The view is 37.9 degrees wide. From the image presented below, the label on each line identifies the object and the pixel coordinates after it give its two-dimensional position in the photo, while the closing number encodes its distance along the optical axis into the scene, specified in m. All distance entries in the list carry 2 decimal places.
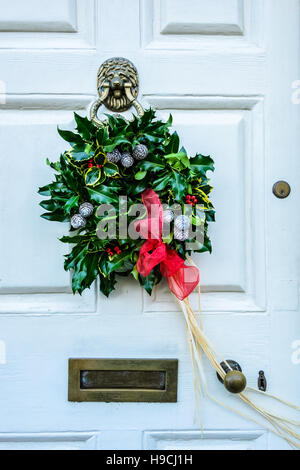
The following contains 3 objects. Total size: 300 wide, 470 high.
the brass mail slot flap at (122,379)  0.81
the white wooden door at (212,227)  0.82
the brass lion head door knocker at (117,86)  0.81
